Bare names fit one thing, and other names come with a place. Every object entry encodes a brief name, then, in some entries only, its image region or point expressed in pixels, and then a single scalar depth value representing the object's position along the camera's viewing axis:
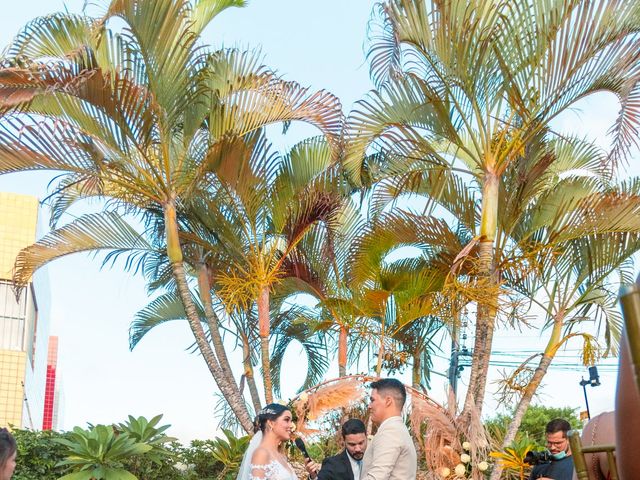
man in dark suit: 7.77
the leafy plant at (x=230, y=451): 11.42
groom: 5.58
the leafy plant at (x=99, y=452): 10.33
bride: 6.93
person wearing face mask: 6.84
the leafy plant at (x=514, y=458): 10.23
